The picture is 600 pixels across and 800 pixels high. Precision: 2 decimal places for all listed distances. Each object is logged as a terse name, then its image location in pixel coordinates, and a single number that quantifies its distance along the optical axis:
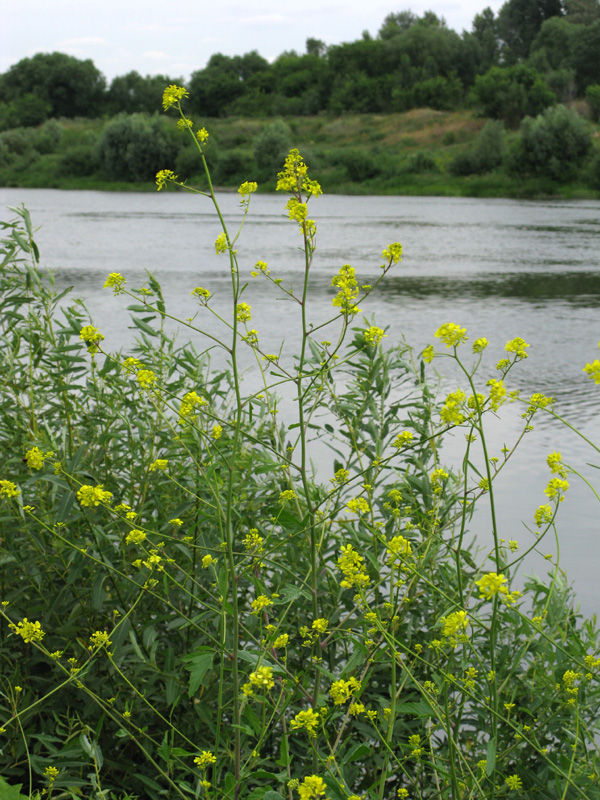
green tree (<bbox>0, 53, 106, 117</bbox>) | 82.44
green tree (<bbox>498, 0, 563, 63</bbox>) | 84.06
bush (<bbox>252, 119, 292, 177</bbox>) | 44.47
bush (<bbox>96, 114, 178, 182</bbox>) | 47.19
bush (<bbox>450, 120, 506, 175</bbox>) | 40.88
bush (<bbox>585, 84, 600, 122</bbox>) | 50.25
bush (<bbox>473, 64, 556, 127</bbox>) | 52.66
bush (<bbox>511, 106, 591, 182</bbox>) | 37.97
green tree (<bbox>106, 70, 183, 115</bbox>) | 78.06
